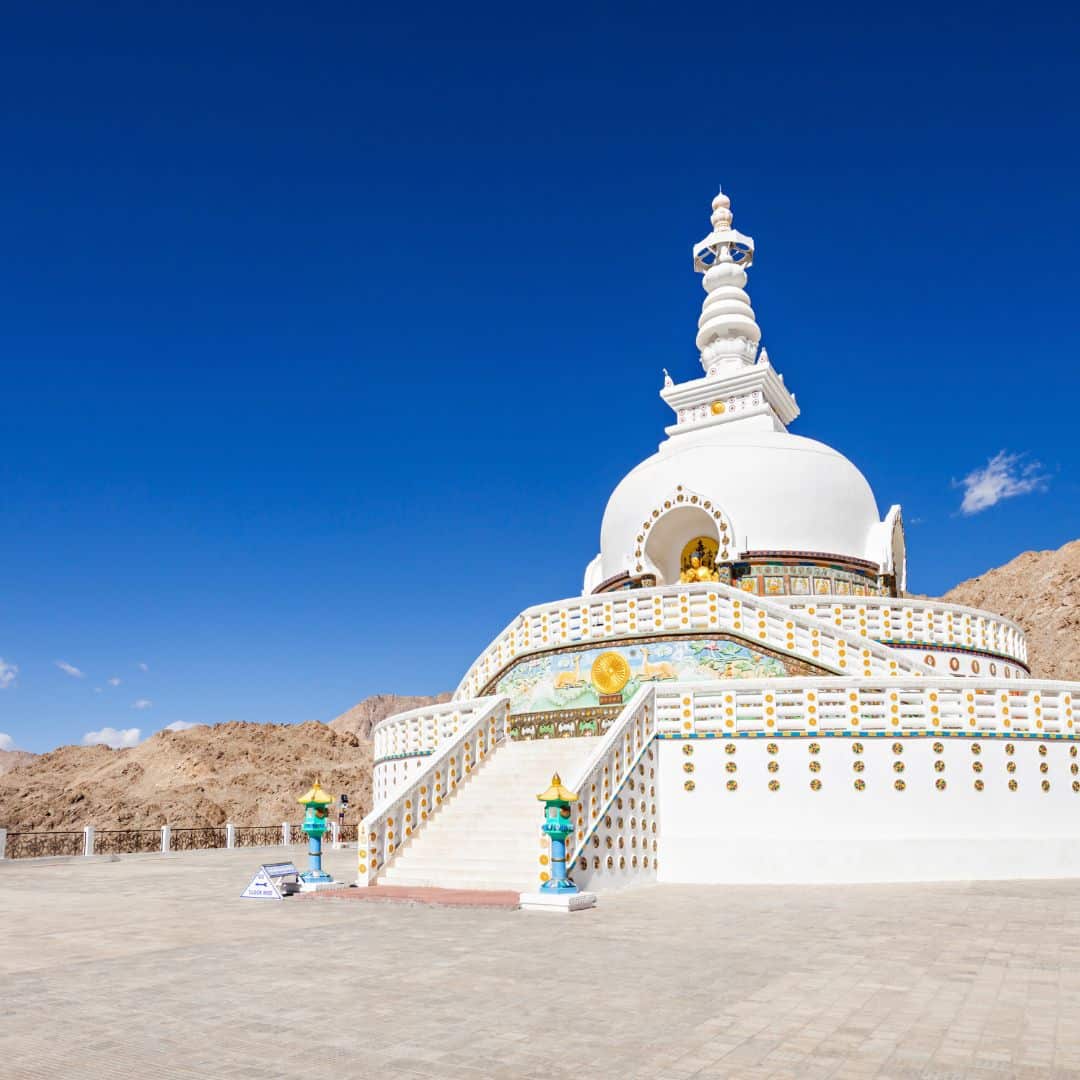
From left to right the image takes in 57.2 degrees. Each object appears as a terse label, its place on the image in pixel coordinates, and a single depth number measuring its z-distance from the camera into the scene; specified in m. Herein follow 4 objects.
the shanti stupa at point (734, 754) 16.61
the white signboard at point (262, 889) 15.52
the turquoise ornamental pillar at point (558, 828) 14.04
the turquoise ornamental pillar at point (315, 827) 16.39
